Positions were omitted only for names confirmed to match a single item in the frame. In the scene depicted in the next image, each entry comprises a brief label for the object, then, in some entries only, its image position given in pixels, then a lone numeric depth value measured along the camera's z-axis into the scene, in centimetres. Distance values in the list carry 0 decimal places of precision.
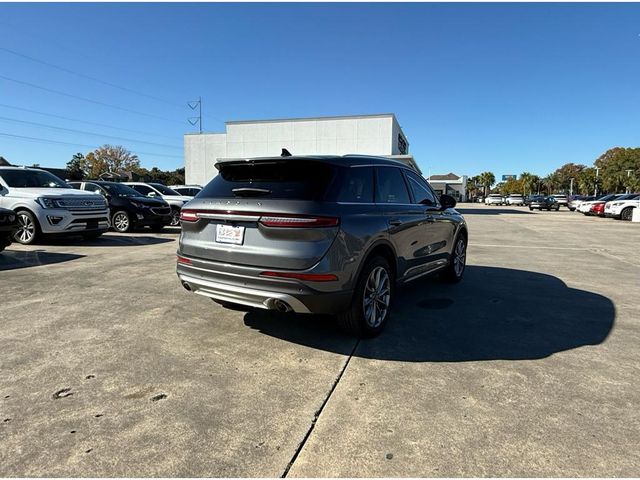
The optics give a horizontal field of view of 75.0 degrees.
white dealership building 3894
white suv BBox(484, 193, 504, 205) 6625
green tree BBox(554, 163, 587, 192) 11862
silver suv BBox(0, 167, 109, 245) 934
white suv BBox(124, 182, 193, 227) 1566
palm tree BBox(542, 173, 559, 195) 12194
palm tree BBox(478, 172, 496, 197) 14150
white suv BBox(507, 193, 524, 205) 6334
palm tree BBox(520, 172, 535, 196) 12050
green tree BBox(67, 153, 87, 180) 9323
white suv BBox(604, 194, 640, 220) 2478
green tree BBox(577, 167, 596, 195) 9025
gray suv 335
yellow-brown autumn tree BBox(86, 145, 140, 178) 9188
